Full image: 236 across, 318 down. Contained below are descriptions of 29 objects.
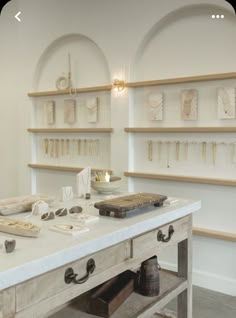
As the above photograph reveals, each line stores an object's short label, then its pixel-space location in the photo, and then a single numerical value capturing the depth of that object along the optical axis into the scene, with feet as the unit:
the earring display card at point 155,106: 11.60
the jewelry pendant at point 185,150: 11.17
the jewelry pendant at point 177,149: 11.32
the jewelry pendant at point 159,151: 11.78
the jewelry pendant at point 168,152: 11.56
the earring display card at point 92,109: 13.29
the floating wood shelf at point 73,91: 12.79
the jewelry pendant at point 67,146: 14.41
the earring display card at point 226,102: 10.14
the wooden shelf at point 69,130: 12.96
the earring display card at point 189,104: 10.84
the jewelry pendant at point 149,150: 11.99
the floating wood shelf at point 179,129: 10.21
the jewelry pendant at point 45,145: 15.10
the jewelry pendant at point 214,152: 10.59
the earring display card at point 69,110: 13.99
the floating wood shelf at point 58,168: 13.74
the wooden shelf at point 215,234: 10.30
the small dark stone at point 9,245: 4.10
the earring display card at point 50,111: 14.70
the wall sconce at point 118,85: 12.16
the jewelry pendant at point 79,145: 14.06
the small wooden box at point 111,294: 5.93
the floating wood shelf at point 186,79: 10.08
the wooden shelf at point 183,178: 10.29
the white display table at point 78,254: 3.90
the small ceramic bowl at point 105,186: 7.59
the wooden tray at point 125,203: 5.59
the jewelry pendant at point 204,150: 10.79
